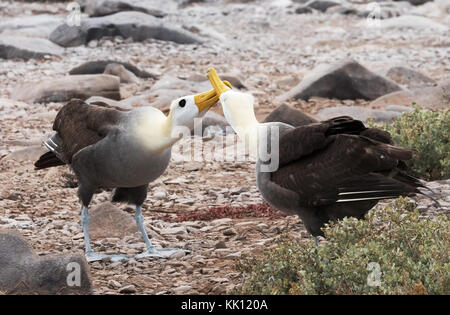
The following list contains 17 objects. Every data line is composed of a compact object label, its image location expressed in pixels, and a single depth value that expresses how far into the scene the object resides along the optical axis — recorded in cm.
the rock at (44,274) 531
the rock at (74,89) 1423
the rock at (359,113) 1223
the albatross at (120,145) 609
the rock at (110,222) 736
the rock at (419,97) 1356
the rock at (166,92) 1297
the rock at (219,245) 672
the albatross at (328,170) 536
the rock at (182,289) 564
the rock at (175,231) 740
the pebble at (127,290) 578
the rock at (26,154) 1042
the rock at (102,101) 1212
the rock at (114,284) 590
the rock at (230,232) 717
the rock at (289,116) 1094
